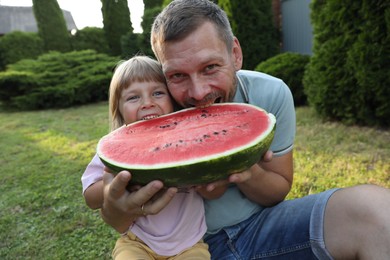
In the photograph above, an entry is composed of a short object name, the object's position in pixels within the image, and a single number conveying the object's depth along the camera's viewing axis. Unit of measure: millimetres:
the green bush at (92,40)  16875
